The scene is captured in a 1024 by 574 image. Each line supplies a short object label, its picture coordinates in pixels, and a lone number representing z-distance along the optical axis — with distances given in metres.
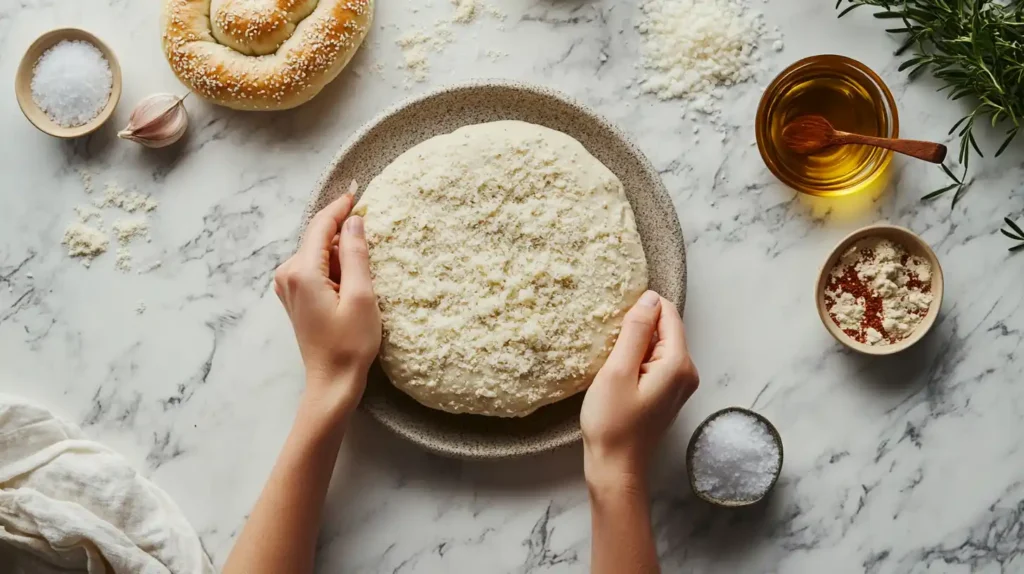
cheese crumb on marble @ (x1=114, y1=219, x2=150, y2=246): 1.76
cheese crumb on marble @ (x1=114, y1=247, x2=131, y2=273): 1.77
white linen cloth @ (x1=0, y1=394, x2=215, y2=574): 1.60
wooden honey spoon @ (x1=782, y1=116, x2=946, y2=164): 1.57
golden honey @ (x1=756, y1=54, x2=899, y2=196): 1.66
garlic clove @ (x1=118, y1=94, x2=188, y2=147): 1.70
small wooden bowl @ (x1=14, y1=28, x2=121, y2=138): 1.72
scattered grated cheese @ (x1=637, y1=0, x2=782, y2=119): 1.72
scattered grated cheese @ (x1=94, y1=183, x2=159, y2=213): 1.77
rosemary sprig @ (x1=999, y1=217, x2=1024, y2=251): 1.65
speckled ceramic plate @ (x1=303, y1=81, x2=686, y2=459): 1.62
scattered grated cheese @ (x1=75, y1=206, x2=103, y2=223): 1.78
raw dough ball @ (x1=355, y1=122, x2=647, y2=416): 1.53
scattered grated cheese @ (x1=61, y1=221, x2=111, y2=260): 1.77
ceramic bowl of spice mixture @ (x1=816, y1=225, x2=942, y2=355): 1.62
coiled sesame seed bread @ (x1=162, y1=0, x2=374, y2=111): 1.67
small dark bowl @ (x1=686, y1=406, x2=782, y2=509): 1.61
